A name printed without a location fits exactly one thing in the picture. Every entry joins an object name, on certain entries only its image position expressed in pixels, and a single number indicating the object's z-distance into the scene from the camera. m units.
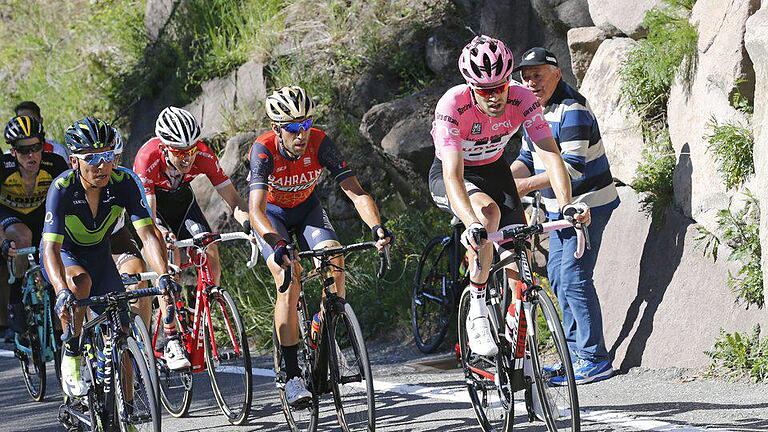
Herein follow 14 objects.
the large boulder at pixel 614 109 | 19.22
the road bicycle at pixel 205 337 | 15.80
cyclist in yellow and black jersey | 19.89
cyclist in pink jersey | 12.76
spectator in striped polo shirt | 16.30
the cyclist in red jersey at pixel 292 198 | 13.96
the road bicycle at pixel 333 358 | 13.20
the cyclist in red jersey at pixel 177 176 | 17.06
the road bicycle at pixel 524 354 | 11.88
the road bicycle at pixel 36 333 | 19.39
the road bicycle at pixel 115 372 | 12.77
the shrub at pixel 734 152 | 16.56
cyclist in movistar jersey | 13.90
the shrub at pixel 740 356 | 14.87
